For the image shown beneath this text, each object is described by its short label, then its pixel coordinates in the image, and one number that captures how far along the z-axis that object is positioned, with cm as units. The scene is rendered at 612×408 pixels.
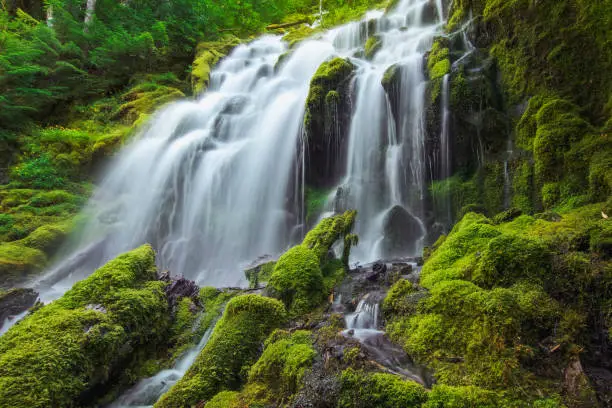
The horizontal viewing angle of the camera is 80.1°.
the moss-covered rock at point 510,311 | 278
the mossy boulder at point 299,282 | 496
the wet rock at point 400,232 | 898
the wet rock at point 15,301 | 639
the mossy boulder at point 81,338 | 365
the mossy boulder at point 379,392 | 258
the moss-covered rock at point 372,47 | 1385
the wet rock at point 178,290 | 606
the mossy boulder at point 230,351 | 370
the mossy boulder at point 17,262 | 852
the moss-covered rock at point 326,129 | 1125
